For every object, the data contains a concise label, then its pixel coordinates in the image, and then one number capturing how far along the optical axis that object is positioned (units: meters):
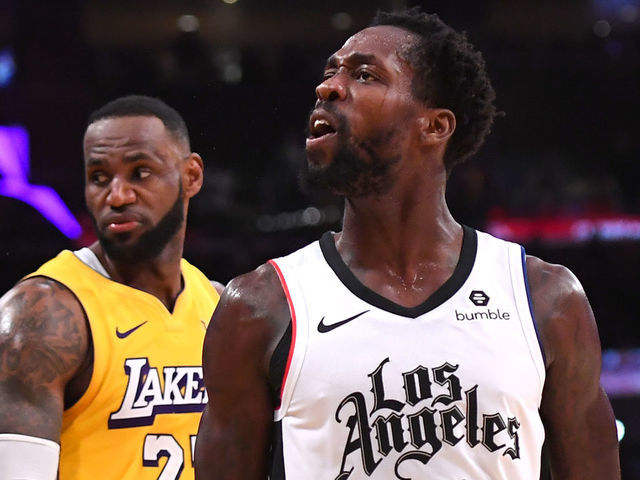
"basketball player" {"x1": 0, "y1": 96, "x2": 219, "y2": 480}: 4.78
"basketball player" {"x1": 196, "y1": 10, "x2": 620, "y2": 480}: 4.47
